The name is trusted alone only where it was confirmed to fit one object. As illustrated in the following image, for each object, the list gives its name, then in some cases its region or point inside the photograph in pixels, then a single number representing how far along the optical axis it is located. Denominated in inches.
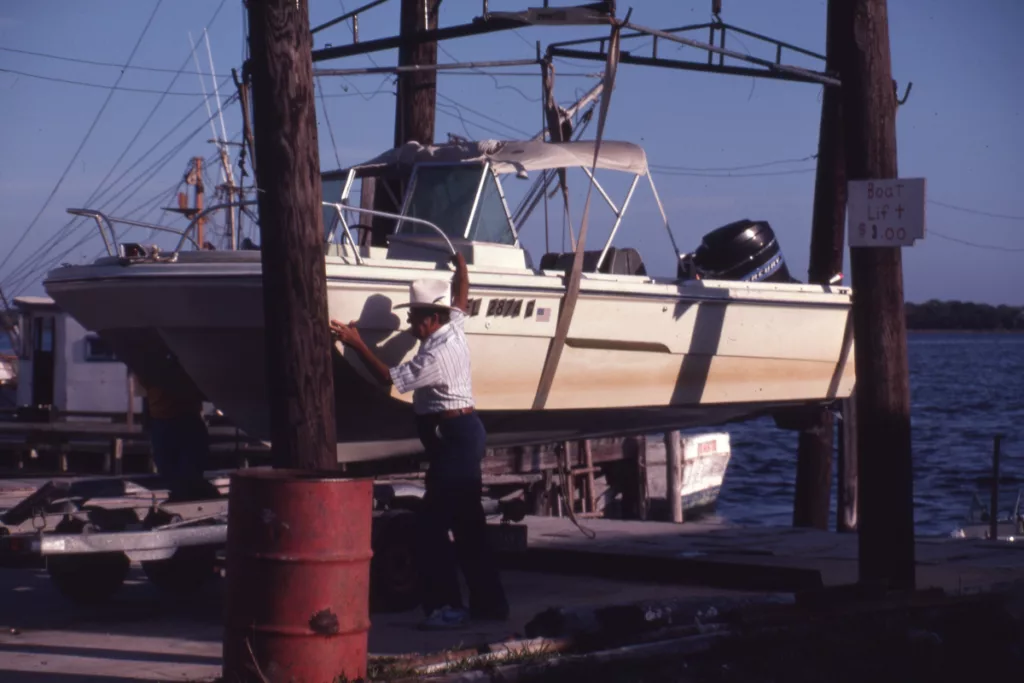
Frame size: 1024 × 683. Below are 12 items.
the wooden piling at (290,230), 523.5
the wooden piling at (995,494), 1001.5
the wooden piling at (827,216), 1034.7
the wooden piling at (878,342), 636.7
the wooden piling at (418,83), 1021.2
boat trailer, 579.5
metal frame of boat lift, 752.3
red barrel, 452.1
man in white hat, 595.2
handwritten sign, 617.6
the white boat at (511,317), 691.4
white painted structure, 2023.9
